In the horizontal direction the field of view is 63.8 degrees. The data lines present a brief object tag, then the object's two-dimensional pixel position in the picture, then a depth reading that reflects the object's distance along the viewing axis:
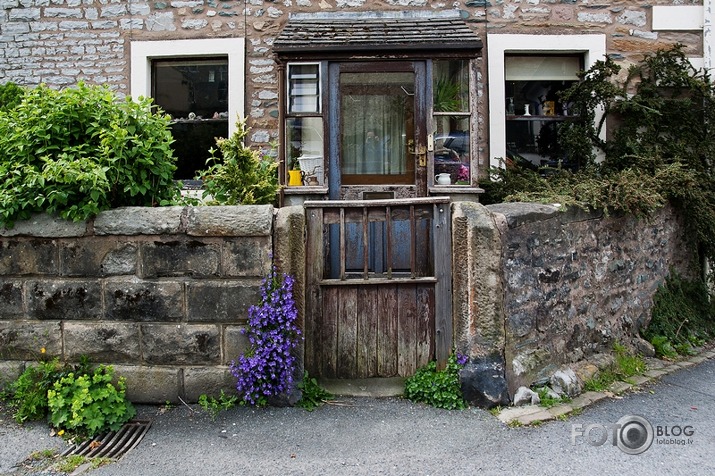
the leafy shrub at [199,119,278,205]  4.79
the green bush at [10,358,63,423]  3.72
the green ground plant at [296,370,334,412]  3.94
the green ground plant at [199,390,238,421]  3.83
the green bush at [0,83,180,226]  3.83
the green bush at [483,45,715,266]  6.21
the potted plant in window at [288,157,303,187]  6.52
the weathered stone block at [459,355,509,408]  3.95
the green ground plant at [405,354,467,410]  3.95
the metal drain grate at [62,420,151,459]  3.39
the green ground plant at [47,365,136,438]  3.59
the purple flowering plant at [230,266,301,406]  3.78
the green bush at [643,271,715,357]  5.67
